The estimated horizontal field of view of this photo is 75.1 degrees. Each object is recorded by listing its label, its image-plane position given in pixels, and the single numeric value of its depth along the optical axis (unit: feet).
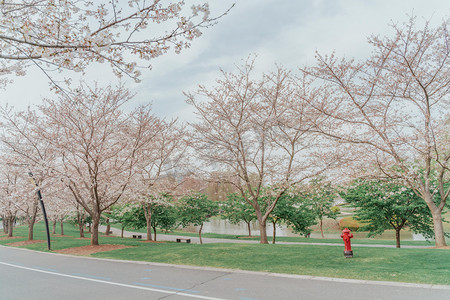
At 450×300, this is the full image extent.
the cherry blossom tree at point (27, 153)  45.95
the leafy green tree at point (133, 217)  75.66
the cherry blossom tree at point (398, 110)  37.83
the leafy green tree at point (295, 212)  68.69
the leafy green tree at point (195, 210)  73.51
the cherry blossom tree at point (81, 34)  17.04
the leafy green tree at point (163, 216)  75.77
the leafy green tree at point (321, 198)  46.62
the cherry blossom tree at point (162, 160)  62.23
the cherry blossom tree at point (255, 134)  49.93
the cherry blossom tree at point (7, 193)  74.05
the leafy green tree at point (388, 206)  50.98
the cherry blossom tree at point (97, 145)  47.98
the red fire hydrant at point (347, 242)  29.66
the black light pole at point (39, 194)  48.14
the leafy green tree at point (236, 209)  83.92
